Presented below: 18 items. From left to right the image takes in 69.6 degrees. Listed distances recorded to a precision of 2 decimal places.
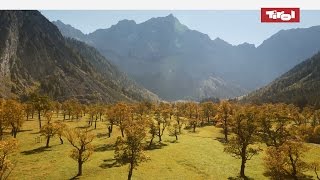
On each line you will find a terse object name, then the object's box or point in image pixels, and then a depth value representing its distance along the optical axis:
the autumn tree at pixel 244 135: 60.13
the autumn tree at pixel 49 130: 73.56
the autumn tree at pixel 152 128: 81.71
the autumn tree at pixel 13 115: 74.13
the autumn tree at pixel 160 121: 85.42
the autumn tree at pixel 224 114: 97.44
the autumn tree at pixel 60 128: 74.74
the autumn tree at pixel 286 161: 51.40
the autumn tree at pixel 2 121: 73.32
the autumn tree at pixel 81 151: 57.65
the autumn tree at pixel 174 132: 95.14
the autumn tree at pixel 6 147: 44.37
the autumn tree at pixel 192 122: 109.53
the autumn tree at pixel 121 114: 92.40
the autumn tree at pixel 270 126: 84.53
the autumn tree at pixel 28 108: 108.15
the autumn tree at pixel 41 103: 92.08
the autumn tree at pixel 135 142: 52.82
